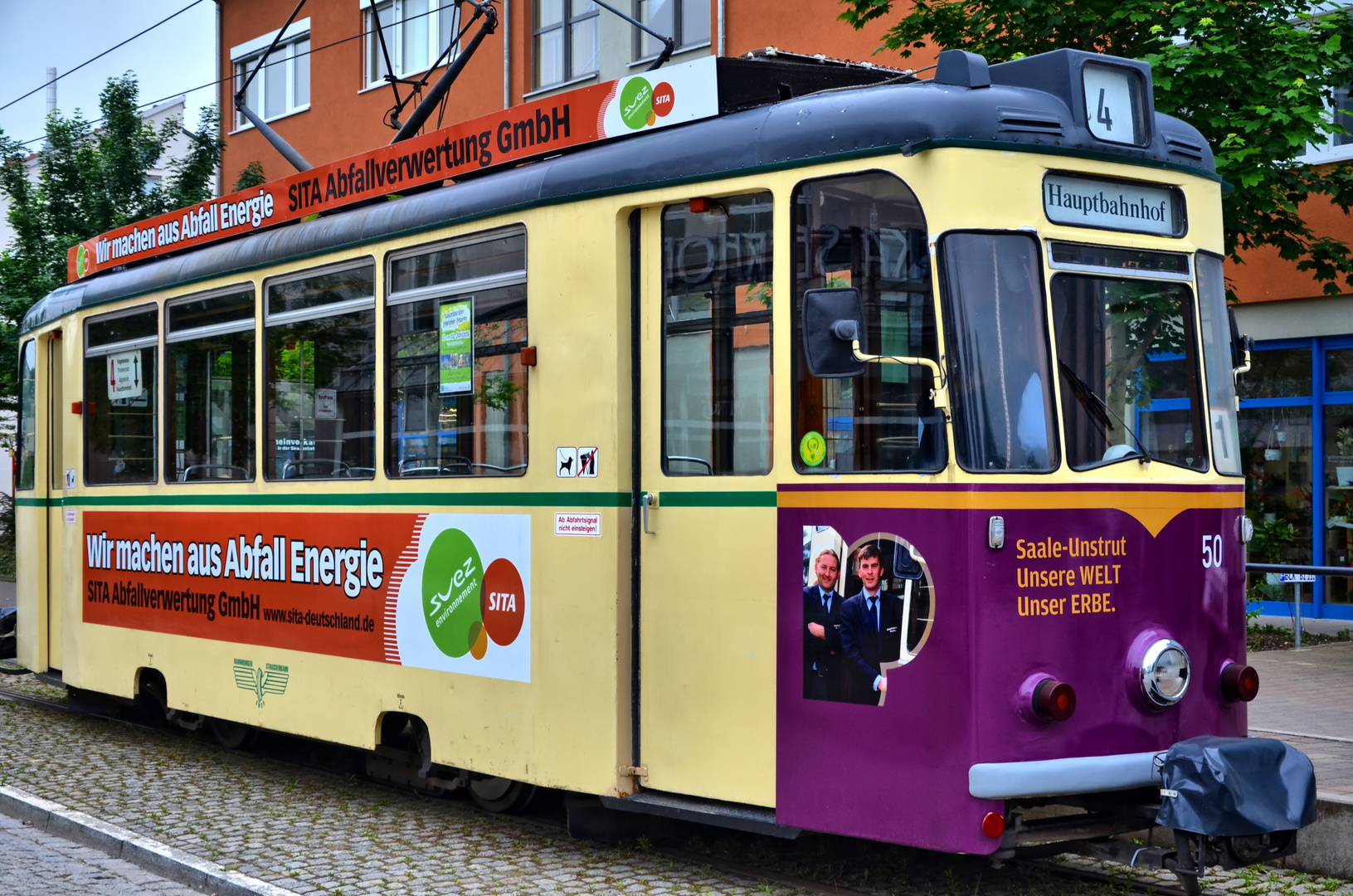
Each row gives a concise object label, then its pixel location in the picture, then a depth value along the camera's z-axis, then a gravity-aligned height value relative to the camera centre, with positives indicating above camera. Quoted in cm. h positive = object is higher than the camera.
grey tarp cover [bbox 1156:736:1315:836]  536 -117
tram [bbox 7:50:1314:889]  558 -6
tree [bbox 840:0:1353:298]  1097 +273
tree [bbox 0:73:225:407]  2152 +372
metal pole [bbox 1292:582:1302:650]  1361 -135
